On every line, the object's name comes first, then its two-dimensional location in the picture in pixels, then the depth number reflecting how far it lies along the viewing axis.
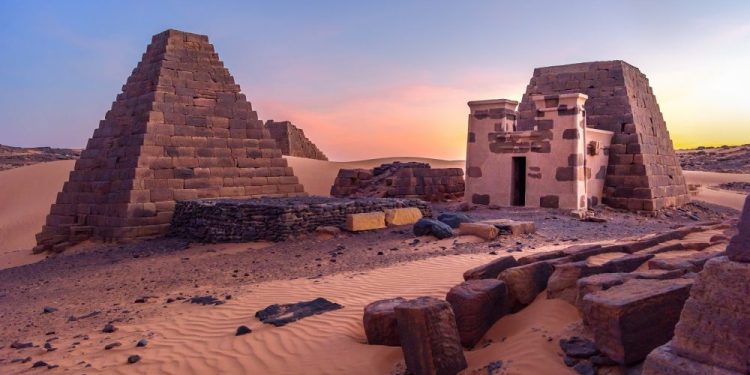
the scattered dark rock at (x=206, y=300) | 7.79
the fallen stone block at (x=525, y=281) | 5.32
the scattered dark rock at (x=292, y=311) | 6.41
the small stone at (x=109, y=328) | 6.77
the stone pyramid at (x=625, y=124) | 18.83
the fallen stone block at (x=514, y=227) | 12.26
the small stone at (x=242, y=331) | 6.17
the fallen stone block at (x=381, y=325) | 5.14
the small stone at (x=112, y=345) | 6.10
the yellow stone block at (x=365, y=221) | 13.37
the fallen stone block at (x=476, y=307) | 4.88
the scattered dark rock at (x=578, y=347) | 3.94
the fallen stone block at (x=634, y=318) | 3.65
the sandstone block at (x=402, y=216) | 14.31
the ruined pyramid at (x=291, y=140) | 36.25
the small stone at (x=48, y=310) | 8.08
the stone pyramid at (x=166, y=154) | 14.57
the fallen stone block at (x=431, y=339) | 4.31
